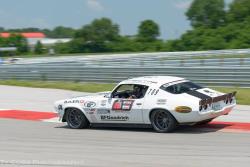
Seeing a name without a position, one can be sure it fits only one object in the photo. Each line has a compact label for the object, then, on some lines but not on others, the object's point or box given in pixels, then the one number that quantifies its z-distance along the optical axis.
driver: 13.06
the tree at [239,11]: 89.94
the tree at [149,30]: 95.86
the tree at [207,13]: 98.38
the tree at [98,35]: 94.94
